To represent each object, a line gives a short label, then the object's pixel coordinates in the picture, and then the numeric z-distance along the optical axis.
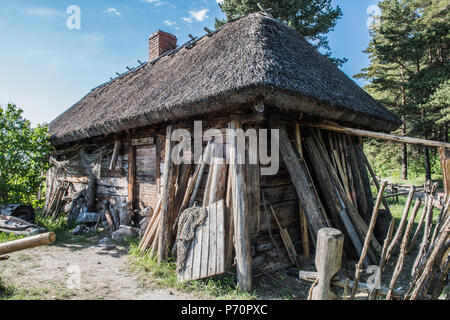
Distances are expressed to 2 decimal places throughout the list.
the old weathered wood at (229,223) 3.54
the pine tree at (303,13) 11.95
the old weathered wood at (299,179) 3.49
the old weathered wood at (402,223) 1.80
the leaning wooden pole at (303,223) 3.98
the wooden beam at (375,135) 3.18
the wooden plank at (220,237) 3.19
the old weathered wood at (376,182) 5.00
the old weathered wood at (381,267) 1.76
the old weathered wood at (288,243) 3.78
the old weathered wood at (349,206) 4.03
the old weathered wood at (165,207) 3.94
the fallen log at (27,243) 2.48
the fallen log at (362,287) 1.79
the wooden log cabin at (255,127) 3.36
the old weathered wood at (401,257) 1.74
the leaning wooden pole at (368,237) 1.78
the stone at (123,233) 5.33
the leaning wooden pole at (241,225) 3.14
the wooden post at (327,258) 1.78
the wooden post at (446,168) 2.11
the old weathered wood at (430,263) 1.74
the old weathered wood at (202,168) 3.99
